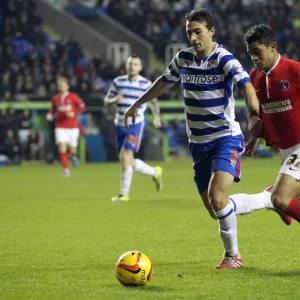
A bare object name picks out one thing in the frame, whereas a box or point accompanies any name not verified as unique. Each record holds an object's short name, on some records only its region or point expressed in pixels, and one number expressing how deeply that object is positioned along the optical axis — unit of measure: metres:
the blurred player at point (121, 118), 29.19
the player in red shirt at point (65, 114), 43.74
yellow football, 13.38
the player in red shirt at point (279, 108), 14.89
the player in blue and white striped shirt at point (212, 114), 15.22
